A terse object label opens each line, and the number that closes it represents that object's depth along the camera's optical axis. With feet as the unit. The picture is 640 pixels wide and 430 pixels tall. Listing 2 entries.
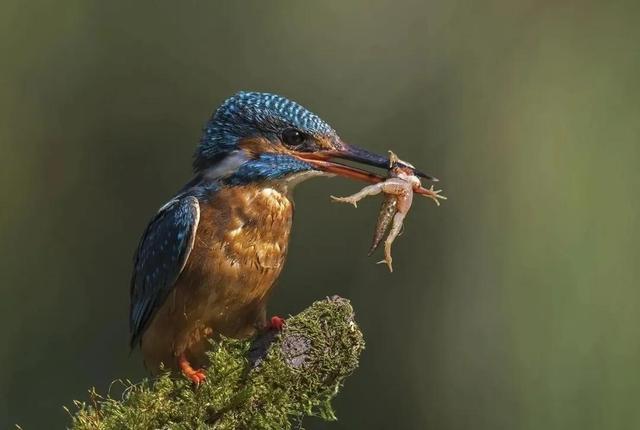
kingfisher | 16.71
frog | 15.07
